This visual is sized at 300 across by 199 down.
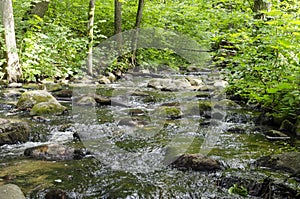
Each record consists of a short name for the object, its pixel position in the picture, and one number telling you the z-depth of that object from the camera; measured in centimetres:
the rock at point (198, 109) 696
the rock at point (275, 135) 498
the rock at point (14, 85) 877
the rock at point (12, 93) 779
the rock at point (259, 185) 294
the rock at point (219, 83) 1026
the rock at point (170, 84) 1052
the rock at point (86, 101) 750
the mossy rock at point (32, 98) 666
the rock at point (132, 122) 579
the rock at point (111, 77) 1211
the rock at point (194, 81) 1171
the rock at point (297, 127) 514
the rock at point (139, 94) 880
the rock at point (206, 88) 1027
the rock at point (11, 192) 255
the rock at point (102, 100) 782
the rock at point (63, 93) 835
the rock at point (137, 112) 677
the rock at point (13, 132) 446
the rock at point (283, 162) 347
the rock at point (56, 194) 281
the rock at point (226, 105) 721
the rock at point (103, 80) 1106
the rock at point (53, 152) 391
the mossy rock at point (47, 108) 631
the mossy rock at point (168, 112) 661
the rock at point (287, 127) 531
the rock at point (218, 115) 660
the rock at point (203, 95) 877
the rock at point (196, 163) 363
